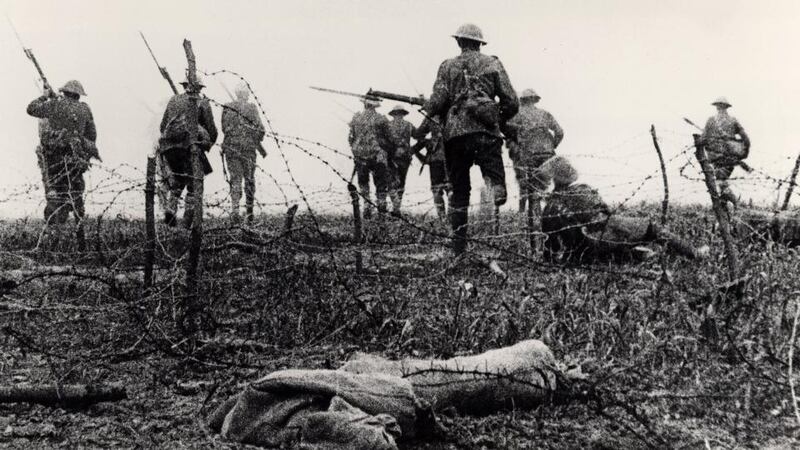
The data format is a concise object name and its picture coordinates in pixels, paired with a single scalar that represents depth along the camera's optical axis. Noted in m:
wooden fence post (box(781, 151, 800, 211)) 9.13
